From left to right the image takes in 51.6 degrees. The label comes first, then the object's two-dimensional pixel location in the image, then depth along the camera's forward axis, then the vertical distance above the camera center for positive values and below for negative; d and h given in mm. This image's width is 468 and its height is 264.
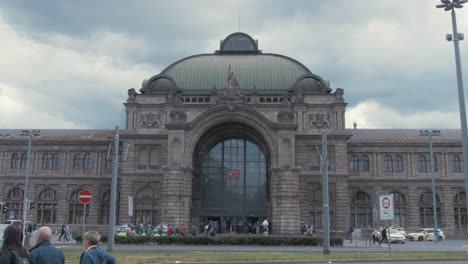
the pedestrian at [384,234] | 45025 -1870
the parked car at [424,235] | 55966 -2463
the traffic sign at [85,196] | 27000 +810
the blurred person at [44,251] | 8738 -732
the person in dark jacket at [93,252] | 8602 -734
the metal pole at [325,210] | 29562 +201
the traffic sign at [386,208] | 27000 +317
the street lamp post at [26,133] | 47812 +8198
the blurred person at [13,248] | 8141 -652
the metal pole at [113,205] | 31094 +411
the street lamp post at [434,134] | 53888 +9411
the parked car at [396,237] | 51625 -2461
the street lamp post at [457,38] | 28900 +10775
